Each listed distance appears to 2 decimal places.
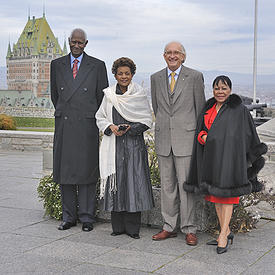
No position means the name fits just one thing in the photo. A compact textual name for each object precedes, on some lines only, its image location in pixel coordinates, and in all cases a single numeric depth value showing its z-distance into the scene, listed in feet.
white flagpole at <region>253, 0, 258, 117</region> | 103.71
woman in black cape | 14.84
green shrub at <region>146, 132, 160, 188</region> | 19.03
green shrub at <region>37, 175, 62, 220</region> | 19.12
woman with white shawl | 16.57
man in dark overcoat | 17.74
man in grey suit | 16.05
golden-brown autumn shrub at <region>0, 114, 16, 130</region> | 66.23
